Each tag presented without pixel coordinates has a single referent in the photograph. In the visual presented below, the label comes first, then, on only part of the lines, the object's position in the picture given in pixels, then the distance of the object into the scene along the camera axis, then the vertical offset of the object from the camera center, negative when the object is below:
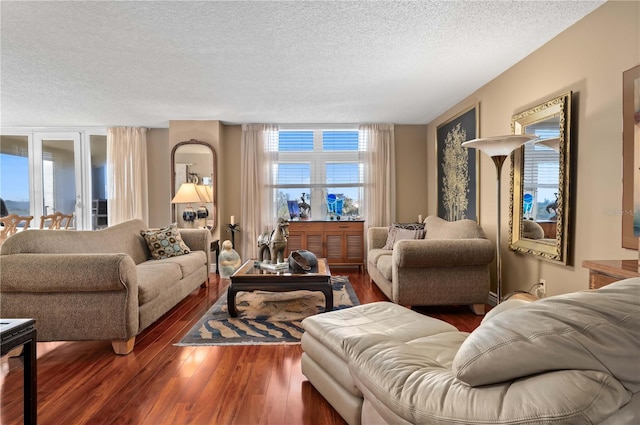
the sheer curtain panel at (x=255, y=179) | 5.69 +0.43
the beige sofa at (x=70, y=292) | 2.32 -0.60
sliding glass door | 5.83 +0.55
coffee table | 3.02 -0.69
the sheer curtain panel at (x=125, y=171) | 5.78 +0.58
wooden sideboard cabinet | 5.41 -0.55
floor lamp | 2.67 +0.47
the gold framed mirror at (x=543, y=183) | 2.63 +0.17
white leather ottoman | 1.59 -0.68
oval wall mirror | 5.47 +0.50
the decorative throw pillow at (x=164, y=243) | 3.92 -0.44
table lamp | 4.85 +0.15
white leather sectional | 0.72 -0.39
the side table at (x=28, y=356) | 1.31 -0.60
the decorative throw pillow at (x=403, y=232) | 4.36 -0.37
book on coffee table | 3.31 -0.61
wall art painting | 4.15 +0.47
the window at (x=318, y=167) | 5.90 +0.64
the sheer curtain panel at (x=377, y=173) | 5.75 +0.52
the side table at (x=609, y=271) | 1.62 -0.33
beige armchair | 3.16 -0.64
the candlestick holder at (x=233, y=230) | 5.59 -0.42
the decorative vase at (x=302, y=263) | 3.24 -0.56
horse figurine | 3.46 -0.39
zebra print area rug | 2.69 -1.04
